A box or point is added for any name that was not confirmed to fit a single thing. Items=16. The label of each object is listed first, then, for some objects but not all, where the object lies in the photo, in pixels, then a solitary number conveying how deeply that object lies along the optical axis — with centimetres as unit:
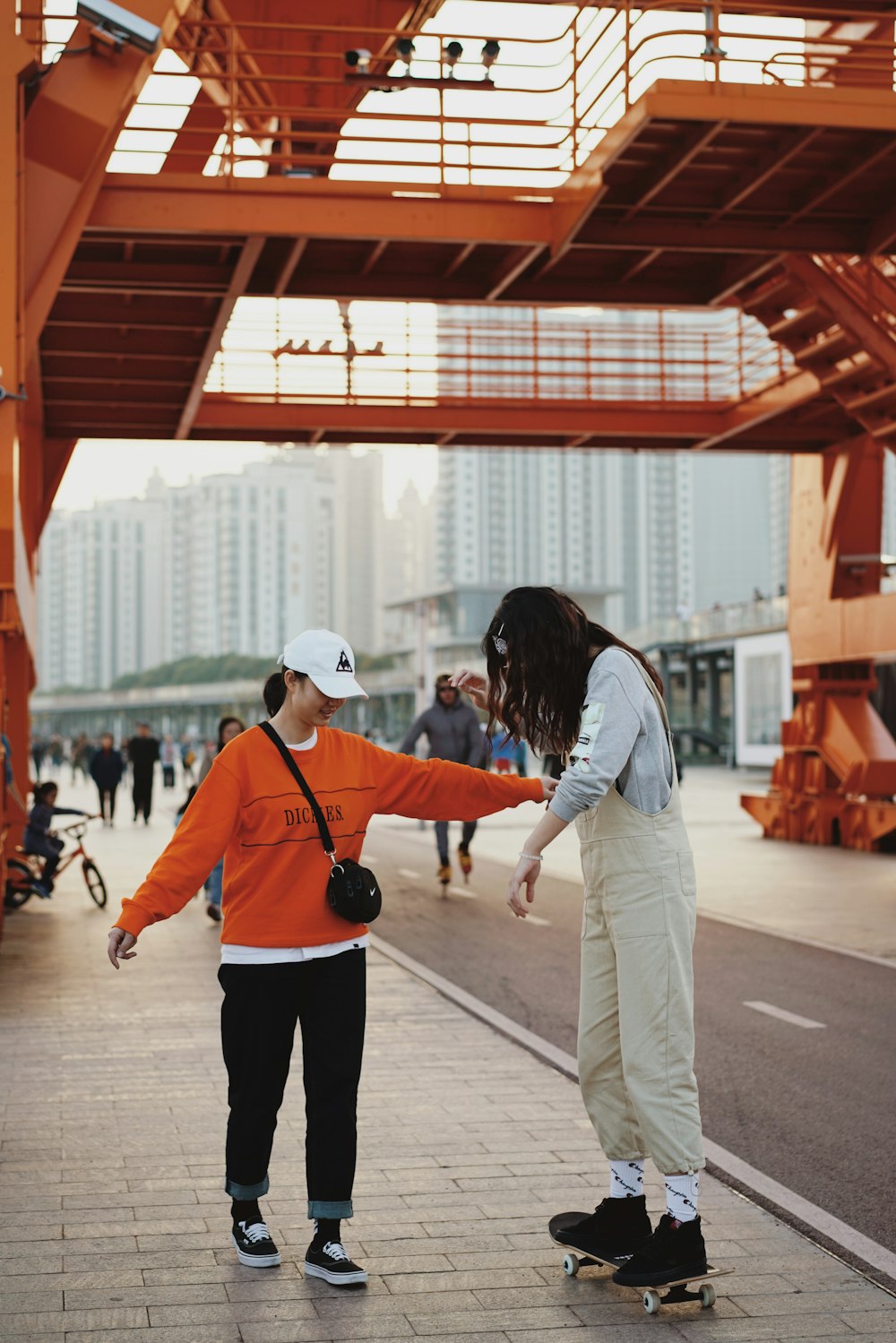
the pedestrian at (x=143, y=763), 2722
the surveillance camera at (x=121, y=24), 1025
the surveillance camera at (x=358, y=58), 1271
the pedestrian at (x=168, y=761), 4284
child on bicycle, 1462
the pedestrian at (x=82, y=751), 5161
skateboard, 411
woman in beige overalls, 415
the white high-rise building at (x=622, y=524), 16100
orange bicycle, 1392
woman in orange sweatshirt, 437
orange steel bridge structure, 1086
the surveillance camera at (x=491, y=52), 1255
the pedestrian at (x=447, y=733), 1487
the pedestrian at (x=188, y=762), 4689
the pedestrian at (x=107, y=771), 2714
